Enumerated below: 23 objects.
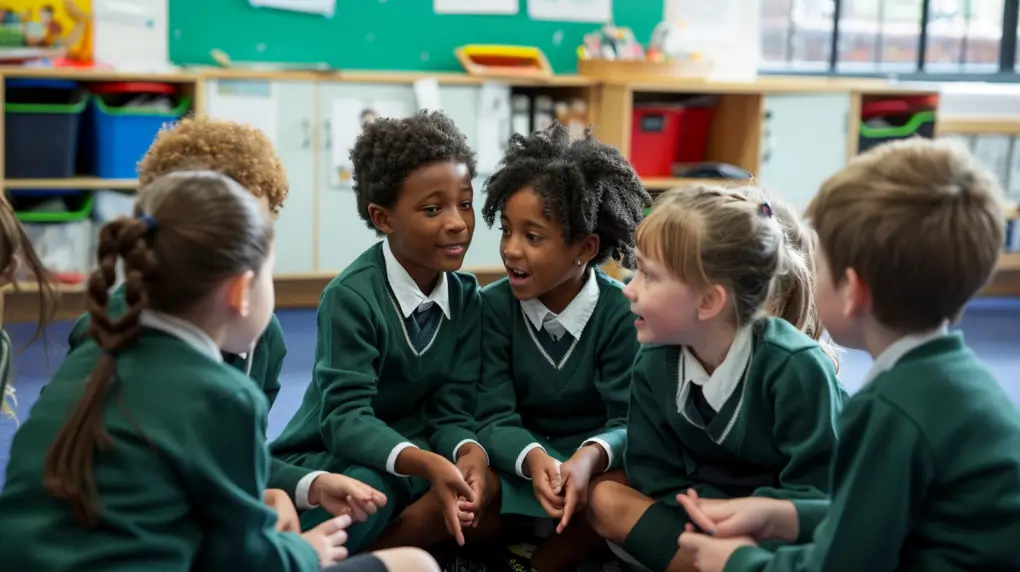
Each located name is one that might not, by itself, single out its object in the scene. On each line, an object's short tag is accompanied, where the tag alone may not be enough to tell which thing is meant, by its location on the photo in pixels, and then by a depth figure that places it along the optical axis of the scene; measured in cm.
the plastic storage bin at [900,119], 434
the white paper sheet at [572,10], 451
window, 513
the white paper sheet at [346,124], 395
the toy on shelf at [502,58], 431
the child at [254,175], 167
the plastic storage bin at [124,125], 367
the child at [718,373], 149
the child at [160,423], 109
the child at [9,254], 150
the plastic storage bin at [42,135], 359
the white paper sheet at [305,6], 415
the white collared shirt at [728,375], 154
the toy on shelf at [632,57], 421
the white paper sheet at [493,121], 410
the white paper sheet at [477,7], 439
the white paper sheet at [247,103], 380
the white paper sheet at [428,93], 397
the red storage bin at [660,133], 424
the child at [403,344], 177
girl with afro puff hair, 183
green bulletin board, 409
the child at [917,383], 114
